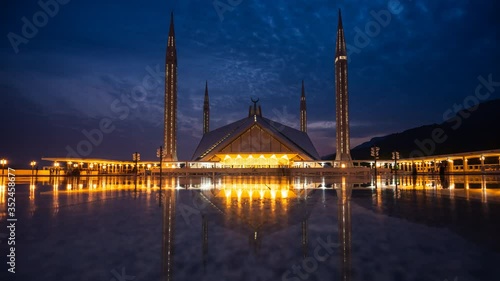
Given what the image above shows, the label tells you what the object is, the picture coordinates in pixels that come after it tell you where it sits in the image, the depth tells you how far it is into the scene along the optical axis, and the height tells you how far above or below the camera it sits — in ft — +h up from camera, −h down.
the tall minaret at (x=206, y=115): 203.62 +30.35
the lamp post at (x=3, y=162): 93.74 +1.65
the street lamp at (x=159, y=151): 74.25 +3.42
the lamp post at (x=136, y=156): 92.94 +2.93
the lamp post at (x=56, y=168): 103.35 -0.17
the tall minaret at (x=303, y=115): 205.67 +30.04
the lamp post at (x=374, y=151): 88.38 +3.41
